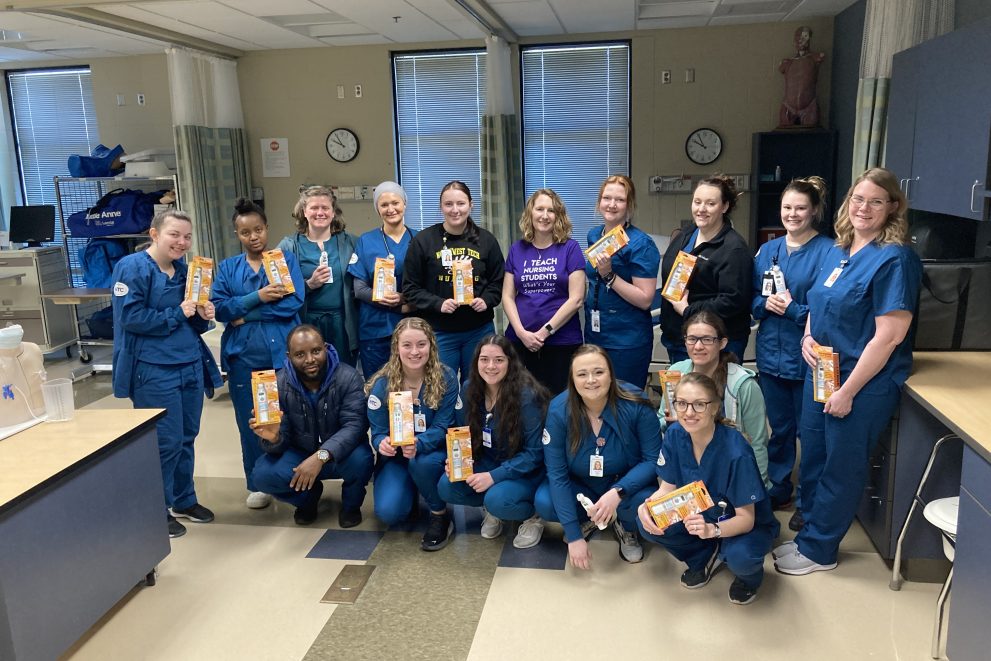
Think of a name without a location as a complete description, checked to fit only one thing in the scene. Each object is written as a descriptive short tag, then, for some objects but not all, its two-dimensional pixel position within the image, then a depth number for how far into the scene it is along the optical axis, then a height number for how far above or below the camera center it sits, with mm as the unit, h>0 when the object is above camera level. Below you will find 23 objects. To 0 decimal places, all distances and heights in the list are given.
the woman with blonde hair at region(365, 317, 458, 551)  3154 -1018
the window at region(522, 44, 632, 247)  6707 +439
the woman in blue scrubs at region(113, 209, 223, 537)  3152 -641
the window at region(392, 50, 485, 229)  6980 +484
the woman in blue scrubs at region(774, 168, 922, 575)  2543 -589
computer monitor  6590 -337
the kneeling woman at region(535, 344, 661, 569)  2891 -1053
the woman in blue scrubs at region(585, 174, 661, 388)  3395 -547
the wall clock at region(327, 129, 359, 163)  7074 +291
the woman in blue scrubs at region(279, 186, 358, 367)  3594 -407
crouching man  3186 -1069
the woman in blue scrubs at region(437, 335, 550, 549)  3062 -1035
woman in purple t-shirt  3447 -517
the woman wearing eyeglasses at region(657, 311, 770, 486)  2857 -802
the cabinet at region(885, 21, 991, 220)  3039 +170
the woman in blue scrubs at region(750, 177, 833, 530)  2988 -522
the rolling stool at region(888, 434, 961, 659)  2322 -1101
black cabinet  6012 -1
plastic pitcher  2760 -768
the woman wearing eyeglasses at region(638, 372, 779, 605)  2562 -1080
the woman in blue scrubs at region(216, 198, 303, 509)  3385 -568
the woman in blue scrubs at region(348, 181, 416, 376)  3621 -402
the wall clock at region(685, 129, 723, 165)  6434 +176
